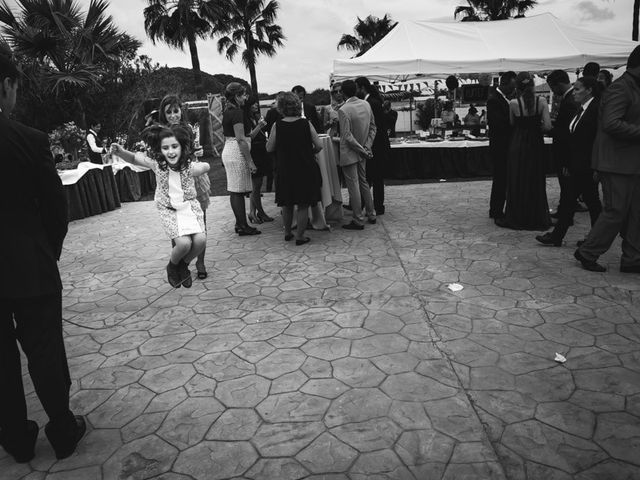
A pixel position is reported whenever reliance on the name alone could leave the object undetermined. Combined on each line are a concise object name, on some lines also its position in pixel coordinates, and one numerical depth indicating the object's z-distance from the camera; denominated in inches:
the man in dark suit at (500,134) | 241.6
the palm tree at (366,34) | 1618.4
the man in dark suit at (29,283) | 84.2
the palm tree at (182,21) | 829.2
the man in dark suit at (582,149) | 196.9
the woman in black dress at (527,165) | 233.8
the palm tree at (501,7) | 1179.9
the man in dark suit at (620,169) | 161.8
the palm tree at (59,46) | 450.3
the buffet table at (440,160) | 414.9
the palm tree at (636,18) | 882.0
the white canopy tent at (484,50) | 390.6
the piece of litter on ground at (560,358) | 123.4
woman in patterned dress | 232.4
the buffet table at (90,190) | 335.0
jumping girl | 150.0
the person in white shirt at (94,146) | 377.7
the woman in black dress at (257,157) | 243.3
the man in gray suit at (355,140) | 242.5
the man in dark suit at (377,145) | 260.4
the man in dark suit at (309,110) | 296.2
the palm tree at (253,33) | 1114.1
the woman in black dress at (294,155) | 216.8
